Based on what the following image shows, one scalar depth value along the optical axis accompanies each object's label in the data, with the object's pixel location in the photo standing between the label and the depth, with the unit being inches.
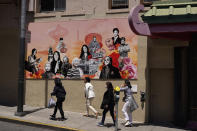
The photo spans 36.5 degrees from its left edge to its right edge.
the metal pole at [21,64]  474.9
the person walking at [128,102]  449.4
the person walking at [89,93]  486.8
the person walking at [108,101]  430.9
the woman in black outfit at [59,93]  458.6
